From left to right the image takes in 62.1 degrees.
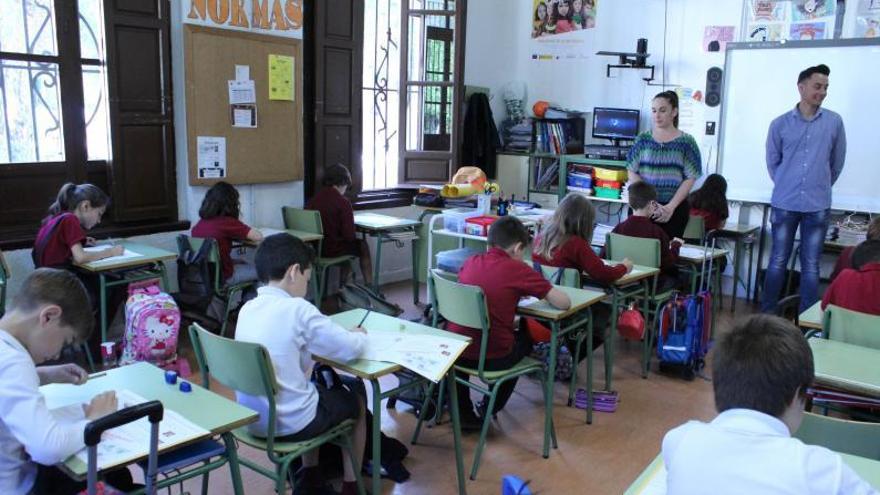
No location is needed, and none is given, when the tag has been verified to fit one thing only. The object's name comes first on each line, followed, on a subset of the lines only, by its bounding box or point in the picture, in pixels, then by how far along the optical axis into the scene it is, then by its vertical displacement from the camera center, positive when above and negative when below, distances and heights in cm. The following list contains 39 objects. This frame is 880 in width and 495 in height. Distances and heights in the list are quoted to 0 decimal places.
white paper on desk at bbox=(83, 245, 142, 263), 400 -74
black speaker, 627 +41
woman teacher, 481 -19
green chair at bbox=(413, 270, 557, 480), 301 -79
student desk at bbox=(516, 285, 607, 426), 316 -82
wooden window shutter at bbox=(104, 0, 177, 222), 461 +9
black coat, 717 -3
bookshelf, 710 -17
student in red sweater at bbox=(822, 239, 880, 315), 297 -59
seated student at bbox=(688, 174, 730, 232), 567 -52
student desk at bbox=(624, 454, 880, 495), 161 -77
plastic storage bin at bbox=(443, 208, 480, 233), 511 -63
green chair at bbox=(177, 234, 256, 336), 446 -95
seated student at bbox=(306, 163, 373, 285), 528 -61
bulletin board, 497 +11
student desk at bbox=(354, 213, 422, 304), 552 -76
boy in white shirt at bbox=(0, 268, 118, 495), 162 -58
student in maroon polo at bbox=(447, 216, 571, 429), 310 -65
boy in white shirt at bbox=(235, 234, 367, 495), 232 -67
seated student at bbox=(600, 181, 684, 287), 443 -56
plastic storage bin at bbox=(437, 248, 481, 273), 450 -80
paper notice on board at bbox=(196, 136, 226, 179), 507 -22
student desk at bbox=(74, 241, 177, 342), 392 -80
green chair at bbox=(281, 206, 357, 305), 520 -73
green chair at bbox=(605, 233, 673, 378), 432 -74
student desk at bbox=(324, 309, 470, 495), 234 -77
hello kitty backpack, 385 -108
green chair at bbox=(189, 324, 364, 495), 219 -77
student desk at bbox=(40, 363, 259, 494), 191 -76
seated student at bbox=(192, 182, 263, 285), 455 -62
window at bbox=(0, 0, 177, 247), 430 +10
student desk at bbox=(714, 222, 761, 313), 582 -82
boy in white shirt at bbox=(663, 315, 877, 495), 125 -53
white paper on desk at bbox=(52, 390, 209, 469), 167 -75
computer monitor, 670 +8
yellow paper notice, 541 +35
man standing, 477 -22
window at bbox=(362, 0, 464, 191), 647 +35
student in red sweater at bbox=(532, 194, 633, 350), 377 -58
